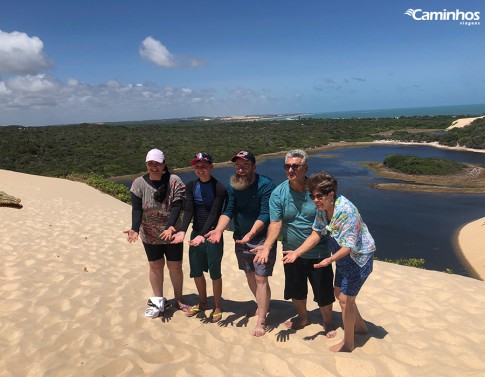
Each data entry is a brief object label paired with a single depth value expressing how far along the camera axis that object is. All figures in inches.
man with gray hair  126.0
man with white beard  132.4
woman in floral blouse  115.0
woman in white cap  142.9
